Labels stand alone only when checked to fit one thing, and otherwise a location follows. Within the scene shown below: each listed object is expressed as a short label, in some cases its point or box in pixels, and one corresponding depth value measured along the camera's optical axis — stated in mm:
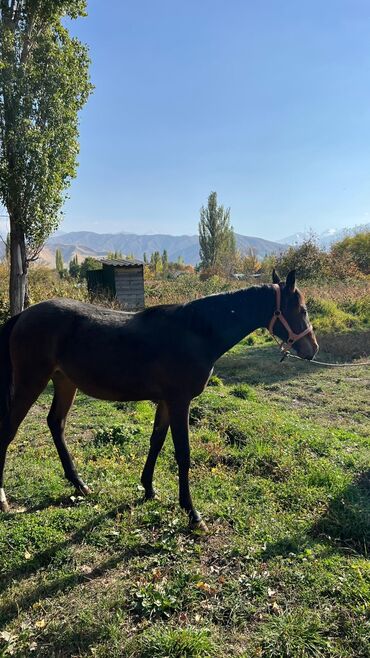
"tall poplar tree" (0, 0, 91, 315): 9633
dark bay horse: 3588
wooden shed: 14750
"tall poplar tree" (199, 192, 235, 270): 56375
